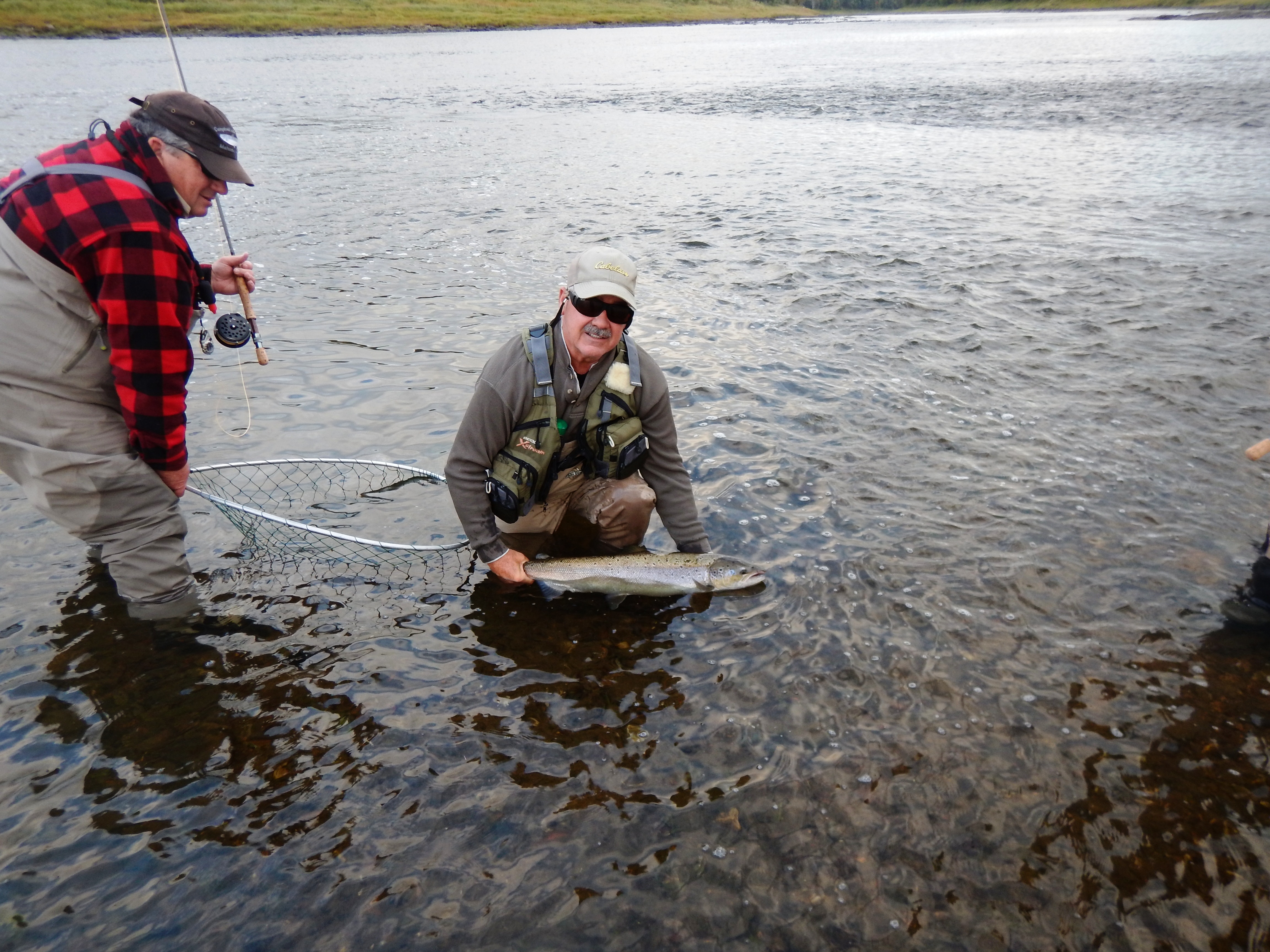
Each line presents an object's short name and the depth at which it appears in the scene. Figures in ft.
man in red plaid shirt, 12.88
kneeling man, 15.75
